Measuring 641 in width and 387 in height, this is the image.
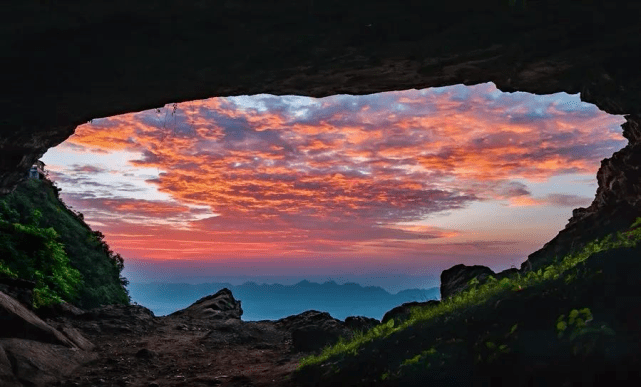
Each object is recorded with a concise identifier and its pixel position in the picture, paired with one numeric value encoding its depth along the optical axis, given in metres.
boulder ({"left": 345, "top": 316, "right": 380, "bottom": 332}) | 22.67
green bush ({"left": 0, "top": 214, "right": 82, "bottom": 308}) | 23.30
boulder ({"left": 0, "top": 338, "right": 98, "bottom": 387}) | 11.64
